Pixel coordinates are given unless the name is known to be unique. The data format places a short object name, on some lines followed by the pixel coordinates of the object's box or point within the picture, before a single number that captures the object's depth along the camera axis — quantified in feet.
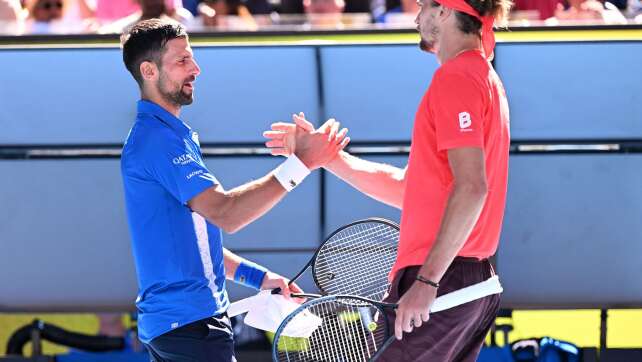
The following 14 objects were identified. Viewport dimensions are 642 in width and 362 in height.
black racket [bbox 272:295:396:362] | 22.98
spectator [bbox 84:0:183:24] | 52.75
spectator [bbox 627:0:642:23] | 40.16
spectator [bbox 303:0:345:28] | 48.93
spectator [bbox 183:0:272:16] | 54.93
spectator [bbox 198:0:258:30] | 48.39
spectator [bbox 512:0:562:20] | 46.83
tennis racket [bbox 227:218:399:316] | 26.86
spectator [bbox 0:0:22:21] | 49.44
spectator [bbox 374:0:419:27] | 46.05
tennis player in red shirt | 21.76
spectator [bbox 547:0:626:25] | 40.98
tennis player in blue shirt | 23.76
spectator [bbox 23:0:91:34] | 50.37
